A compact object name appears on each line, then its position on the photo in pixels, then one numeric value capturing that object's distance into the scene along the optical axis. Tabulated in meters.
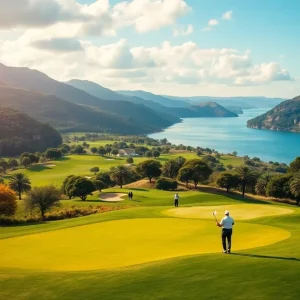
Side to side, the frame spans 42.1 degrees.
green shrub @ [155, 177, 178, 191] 86.56
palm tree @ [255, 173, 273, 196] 90.51
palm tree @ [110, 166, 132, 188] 92.24
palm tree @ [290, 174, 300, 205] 72.31
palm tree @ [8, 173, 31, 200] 89.62
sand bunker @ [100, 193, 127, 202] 68.62
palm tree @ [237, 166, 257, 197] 84.62
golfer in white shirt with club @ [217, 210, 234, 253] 16.33
